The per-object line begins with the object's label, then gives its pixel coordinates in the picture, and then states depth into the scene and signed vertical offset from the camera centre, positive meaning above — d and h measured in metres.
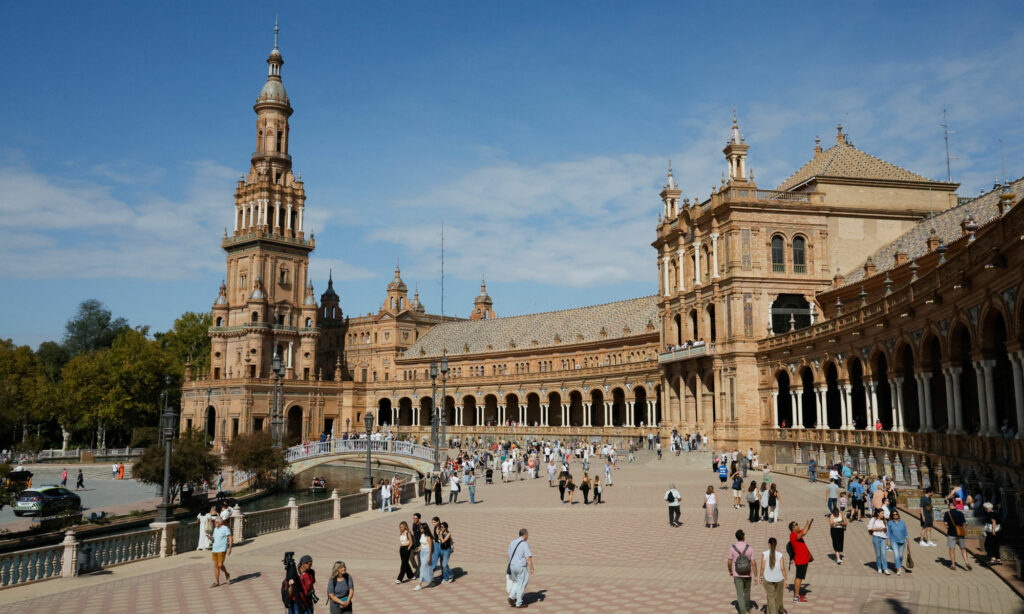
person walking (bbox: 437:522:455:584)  17.80 -2.80
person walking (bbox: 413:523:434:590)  17.19 -2.94
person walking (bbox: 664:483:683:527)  24.27 -2.67
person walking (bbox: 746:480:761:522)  24.66 -2.61
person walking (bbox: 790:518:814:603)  15.24 -2.59
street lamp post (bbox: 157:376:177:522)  22.39 -0.92
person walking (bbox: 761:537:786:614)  13.82 -2.68
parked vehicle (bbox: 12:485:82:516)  41.94 -4.29
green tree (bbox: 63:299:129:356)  117.25 +11.81
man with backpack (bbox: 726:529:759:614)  13.91 -2.57
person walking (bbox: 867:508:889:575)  17.00 -2.53
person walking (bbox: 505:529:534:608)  15.08 -2.80
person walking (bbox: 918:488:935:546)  20.08 -2.55
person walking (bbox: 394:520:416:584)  17.89 -2.79
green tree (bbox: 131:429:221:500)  44.25 -2.61
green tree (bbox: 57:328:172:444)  83.81 +2.69
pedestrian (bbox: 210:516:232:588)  17.86 -2.76
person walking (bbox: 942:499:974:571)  17.09 -2.40
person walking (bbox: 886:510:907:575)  17.05 -2.53
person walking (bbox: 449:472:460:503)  33.44 -2.98
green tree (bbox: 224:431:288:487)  52.28 -2.55
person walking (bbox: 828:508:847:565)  18.39 -2.56
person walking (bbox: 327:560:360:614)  12.86 -2.68
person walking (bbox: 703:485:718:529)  23.97 -2.70
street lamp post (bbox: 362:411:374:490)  33.94 -0.56
